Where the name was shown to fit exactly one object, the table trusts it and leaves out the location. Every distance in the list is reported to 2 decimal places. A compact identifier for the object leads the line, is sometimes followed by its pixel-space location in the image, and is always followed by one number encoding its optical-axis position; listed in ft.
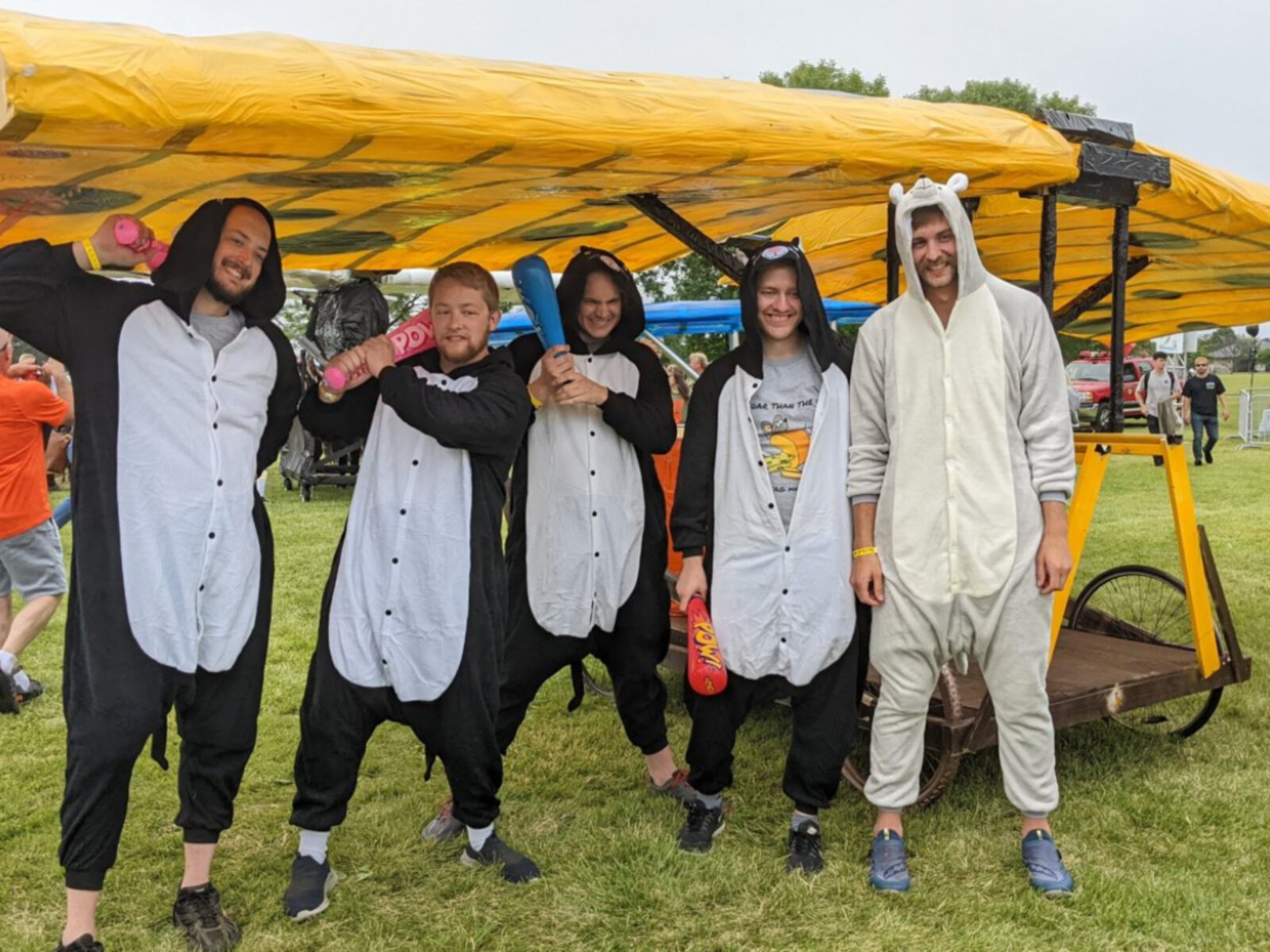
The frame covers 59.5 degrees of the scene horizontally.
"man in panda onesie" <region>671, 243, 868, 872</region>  10.96
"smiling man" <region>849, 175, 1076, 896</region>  10.45
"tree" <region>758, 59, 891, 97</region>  99.50
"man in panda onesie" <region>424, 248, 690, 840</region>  11.78
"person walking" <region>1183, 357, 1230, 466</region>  55.36
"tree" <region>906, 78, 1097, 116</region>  104.63
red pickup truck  82.94
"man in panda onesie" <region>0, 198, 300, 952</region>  8.99
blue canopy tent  44.28
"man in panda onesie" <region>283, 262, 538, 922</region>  10.24
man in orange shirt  17.76
